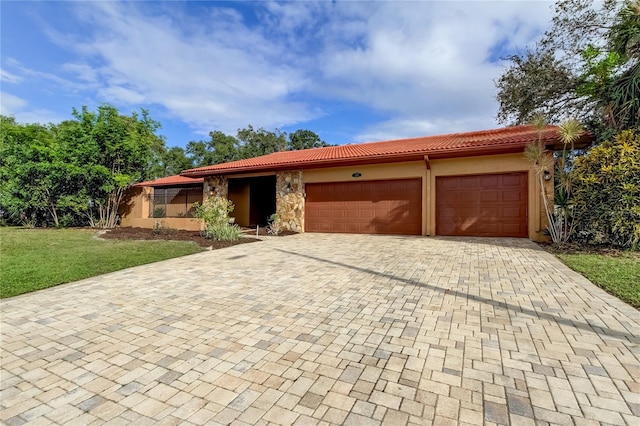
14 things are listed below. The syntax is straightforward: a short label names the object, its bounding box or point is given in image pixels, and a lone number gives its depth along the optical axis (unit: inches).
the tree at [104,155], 605.0
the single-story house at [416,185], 383.6
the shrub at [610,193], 281.7
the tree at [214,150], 1382.9
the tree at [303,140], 1547.7
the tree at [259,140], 1465.3
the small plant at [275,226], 505.8
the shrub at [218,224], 412.5
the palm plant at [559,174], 316.8
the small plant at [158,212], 663.8
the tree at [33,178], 612.7
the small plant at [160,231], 493.1
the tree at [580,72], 315.9
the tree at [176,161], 1384.6
